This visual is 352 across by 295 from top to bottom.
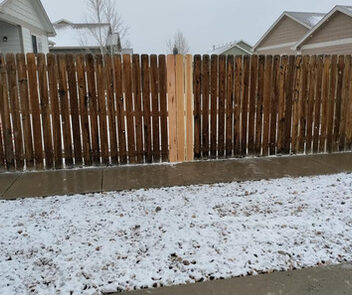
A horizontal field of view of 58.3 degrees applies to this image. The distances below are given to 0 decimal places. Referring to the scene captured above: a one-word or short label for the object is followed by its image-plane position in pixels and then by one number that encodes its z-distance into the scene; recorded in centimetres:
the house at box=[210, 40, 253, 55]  3894
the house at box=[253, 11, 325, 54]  1922
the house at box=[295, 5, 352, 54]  1377
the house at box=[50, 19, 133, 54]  2375
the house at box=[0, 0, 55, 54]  1148
